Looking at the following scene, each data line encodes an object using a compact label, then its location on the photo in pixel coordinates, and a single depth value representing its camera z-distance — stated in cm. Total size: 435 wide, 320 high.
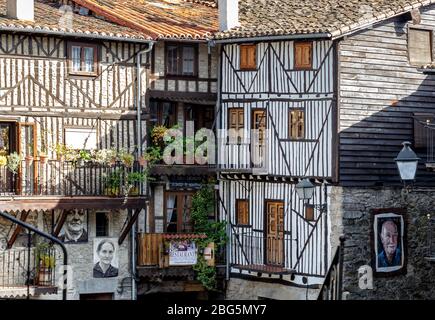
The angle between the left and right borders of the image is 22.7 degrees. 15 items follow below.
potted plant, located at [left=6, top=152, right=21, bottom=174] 2648
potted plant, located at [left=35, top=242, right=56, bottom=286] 2705
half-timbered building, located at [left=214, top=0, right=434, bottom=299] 2777
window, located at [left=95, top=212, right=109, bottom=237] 2889
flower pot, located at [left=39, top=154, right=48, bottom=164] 2688
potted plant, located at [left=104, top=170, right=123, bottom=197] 2805
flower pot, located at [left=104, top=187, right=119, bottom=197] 2805
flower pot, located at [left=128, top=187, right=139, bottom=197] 2841
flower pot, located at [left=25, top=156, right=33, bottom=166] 2667
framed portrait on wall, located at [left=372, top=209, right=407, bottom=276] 2848
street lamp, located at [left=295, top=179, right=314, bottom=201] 2415
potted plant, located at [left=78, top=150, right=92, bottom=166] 2789
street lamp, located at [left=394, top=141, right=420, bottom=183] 2280
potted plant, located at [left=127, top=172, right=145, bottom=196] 2833
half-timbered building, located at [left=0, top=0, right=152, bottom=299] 2706
